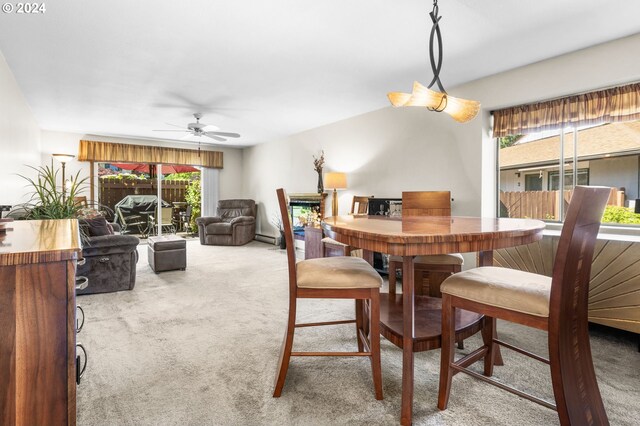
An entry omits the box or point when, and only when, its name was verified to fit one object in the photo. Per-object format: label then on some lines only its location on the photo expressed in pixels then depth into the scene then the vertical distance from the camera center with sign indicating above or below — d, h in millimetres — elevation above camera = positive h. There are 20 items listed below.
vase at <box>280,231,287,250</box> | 6582 -691
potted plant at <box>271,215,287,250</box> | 6604 -364
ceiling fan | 4776 +1129
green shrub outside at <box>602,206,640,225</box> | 2803 -64
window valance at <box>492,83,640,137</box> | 2732 +875
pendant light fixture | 1875 +613
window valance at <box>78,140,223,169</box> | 6492 +1111
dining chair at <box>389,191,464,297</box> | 2330 -365
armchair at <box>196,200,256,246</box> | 6969 -466
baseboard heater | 7169 -697
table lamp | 4969 +393
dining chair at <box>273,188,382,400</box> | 1639 -392
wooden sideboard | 944 -369
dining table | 1343 -149
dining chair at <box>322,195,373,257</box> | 3823 -386
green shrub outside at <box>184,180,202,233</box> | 8273 +204
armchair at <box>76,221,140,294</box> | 3480 -598
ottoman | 4465 -630
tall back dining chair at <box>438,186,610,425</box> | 1255 -399
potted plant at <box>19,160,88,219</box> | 2686 -8
